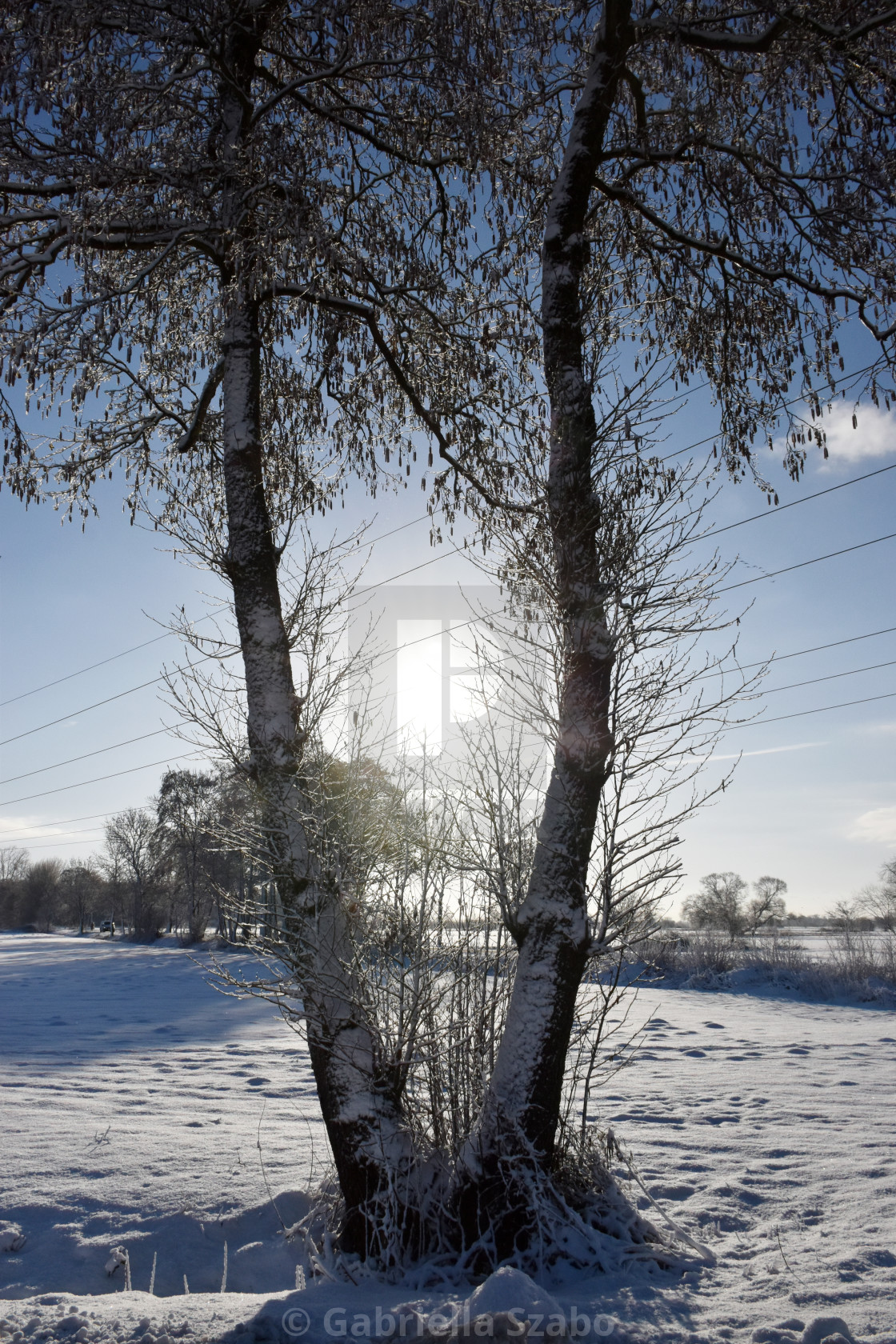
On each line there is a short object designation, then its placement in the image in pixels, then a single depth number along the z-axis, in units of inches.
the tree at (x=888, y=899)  1272.9
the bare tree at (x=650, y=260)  130.6
